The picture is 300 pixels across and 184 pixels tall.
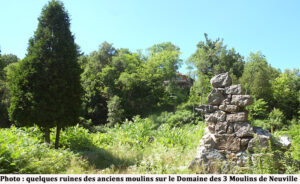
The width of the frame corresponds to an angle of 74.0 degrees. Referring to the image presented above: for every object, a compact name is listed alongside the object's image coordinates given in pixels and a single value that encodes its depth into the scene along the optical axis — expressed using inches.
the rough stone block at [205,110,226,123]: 216.5
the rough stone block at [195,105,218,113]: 226.8
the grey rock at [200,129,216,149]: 208.5
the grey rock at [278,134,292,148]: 200.4
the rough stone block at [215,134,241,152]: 204.4
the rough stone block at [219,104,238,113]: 213.5
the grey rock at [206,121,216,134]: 219.9
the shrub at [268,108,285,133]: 684.4
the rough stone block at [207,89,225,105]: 225.0
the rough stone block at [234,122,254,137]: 203.0
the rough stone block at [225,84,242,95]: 216.2
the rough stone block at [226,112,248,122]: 210.0
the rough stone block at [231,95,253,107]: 209.3
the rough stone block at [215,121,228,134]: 212.5
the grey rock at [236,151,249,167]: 196.9
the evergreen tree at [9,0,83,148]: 289.3
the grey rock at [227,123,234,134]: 210.7
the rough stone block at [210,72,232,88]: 225.3
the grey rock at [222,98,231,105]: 219.7
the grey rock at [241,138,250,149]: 202.1
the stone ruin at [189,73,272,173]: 198.5
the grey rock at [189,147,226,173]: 196.4
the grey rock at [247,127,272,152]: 194.1
